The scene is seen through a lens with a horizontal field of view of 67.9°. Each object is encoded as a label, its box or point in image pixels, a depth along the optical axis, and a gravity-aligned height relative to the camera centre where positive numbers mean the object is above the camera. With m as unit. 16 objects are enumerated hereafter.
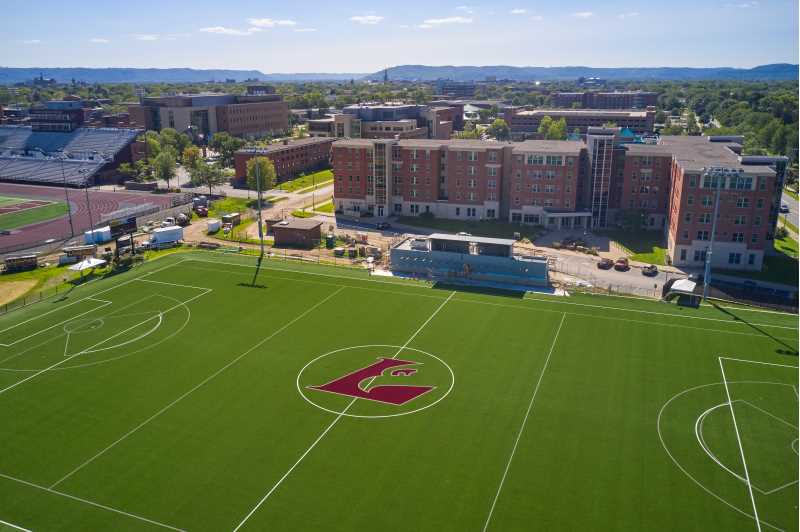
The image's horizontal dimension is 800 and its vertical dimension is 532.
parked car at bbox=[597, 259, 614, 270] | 79.56 -20.53
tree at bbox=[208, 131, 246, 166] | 163.75 -10.46
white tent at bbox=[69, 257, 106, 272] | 74.10 -19.31
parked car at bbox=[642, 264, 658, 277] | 76.62 -20.58
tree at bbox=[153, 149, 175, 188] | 136.12 -13.09
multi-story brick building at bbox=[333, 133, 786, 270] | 78.44 -12.53
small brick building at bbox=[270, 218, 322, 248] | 90.38 -18.80
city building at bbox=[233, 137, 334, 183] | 141.25 -12.09
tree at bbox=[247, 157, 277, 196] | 126.38 -13.53
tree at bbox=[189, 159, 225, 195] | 132.12 -14.79
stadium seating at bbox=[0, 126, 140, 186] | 148.50 -12.07
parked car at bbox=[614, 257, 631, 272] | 78.44 -20.32
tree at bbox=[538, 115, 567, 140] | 178.38 -6.89
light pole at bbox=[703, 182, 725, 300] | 63.97 -18.25
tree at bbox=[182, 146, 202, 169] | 142.70 -11.75
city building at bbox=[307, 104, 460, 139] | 147.00 -3.74
